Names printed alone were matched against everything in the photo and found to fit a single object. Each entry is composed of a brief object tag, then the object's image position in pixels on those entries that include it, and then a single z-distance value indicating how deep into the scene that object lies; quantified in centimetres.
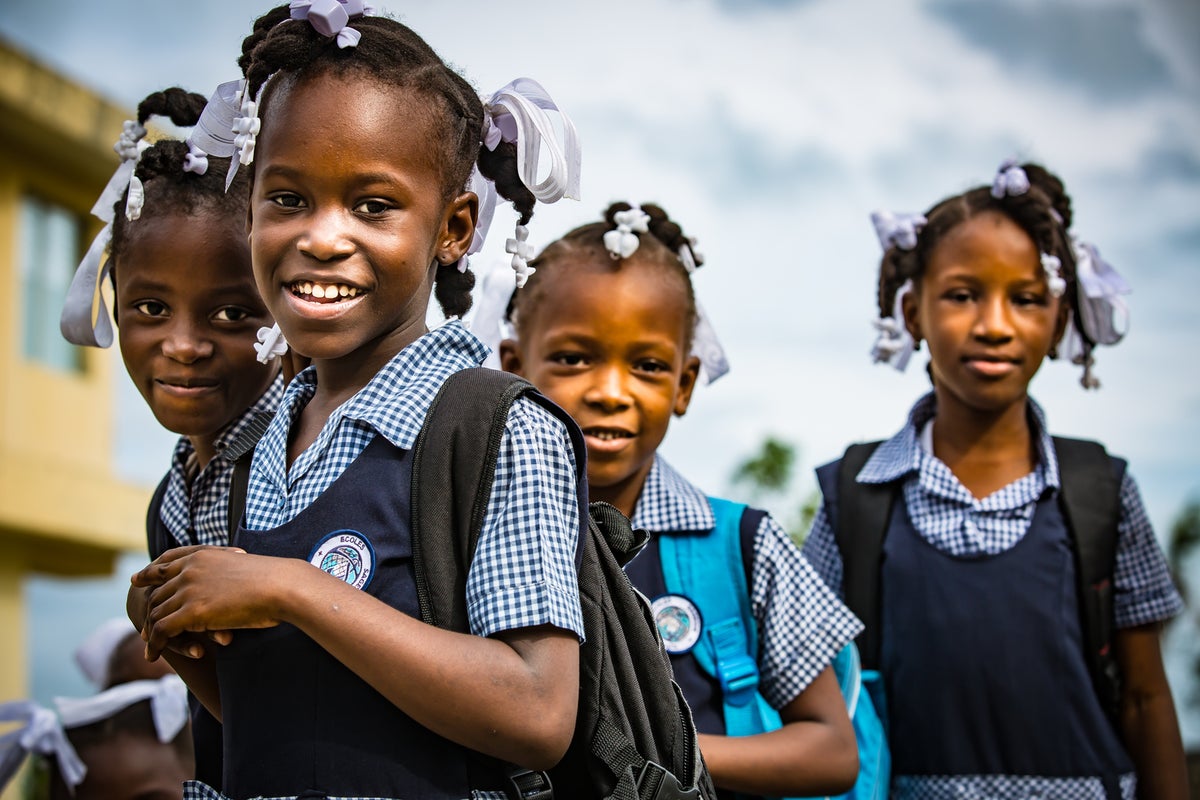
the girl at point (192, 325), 252
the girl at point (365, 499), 163
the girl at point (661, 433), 272
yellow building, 1073
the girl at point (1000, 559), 326
